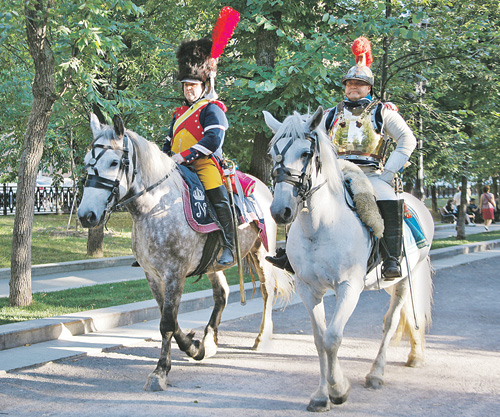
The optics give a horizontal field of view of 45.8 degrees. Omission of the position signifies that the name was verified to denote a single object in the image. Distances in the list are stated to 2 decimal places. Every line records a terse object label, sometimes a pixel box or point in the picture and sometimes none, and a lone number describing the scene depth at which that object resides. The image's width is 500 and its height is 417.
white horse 4.80
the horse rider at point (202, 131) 6.65
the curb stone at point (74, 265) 13.31
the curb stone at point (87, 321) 7.34
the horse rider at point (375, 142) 5.75
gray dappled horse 5.54
